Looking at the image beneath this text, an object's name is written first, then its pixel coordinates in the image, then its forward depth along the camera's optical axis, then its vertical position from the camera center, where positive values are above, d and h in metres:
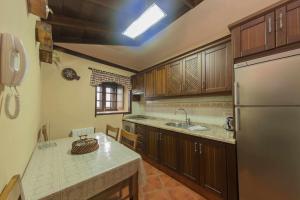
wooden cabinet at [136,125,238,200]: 1.64 -0.83
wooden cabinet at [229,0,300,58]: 1.23 +0.70
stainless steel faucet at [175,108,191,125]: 2.86 -0.35
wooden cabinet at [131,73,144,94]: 3.86 +0.52
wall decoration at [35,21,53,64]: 1.57 +0.73
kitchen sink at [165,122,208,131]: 2.22 -0.42
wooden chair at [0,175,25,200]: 0.58 -0.38
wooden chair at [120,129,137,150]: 1.75 -0.45
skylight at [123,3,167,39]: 1.76 +1.11
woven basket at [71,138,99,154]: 1.46 -0.46
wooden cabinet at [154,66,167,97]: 3.06 +0.46
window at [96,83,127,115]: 3.80 +0.11
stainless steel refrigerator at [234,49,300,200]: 1.21 -0.22
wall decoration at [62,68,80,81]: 3.17 +0.62
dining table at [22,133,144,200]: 0.91 -0.53
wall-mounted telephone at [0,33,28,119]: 0.59 +0.18
